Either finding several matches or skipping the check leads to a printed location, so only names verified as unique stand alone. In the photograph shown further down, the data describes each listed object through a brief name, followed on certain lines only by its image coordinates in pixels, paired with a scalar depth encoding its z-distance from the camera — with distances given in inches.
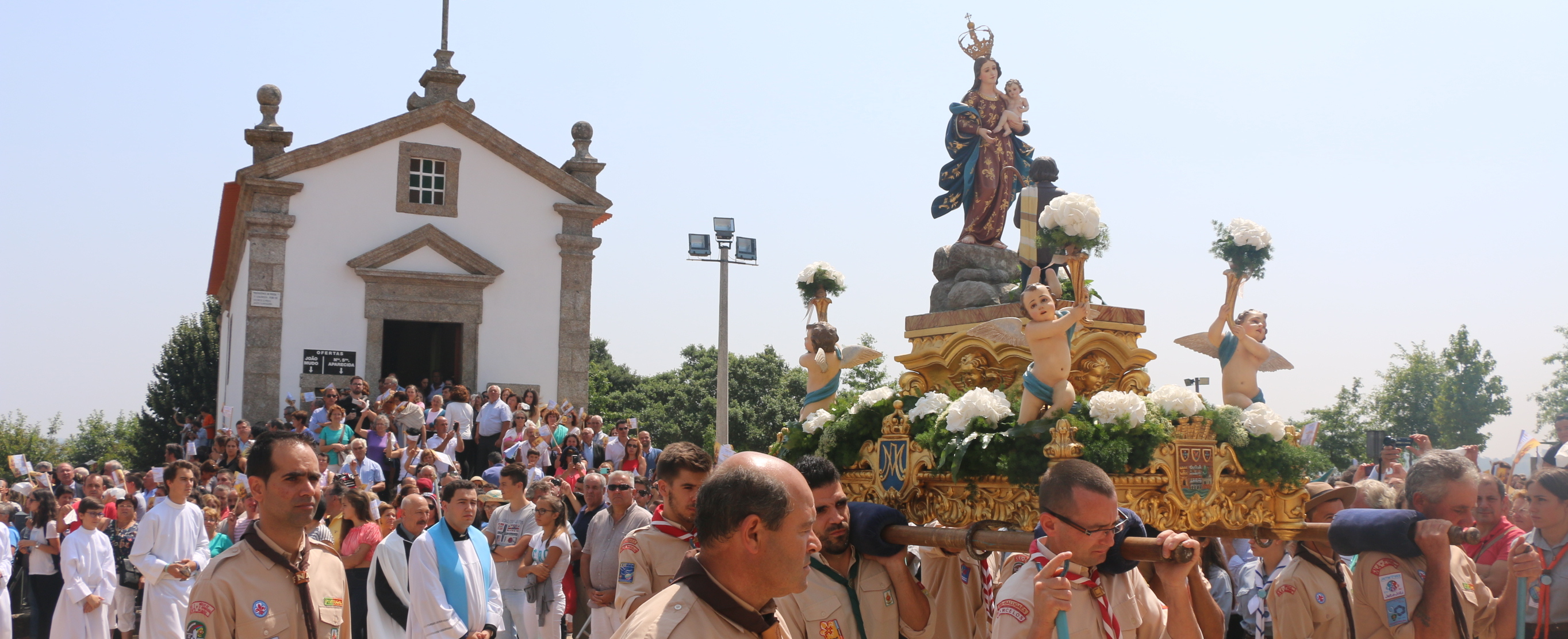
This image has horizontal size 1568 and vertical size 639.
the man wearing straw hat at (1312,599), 209.3
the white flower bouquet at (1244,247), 252.5
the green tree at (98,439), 2509.8
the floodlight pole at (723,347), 882.8
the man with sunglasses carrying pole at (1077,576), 151.6
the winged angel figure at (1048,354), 232.7
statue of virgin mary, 333.1
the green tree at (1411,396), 1775.3
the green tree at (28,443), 2377.0
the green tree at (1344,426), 1530.5
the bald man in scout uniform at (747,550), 108.3
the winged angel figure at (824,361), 306.0
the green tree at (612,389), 2069.4
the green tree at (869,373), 1239.2
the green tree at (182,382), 1611.7
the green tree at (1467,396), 1737.2
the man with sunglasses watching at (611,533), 333.1
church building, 916.6
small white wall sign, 906.7
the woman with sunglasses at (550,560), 388.2
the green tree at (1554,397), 2022.6
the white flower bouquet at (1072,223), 243.0
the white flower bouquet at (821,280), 330.3
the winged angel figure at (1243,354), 264.2
